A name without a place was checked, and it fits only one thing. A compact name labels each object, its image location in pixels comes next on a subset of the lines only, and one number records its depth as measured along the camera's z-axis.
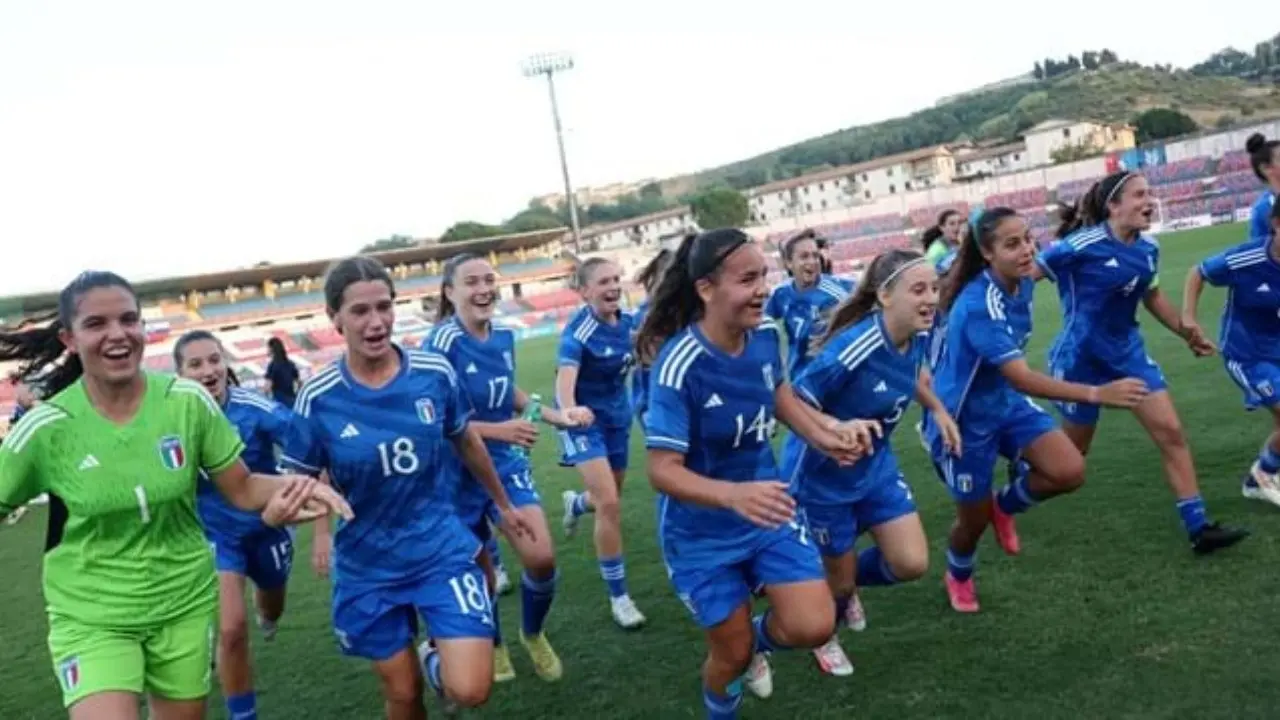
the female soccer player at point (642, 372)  5.78
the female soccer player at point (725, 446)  3.88
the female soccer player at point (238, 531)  4.93
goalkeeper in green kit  3.36
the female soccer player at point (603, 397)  6.21
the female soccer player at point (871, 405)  4.67
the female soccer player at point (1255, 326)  6.09
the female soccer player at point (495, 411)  5.45
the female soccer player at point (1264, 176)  6.53
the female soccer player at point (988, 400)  5.41
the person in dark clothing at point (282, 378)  9.12
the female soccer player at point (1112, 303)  5.87
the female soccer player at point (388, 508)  4.00
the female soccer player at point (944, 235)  8.96
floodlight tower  55.56
